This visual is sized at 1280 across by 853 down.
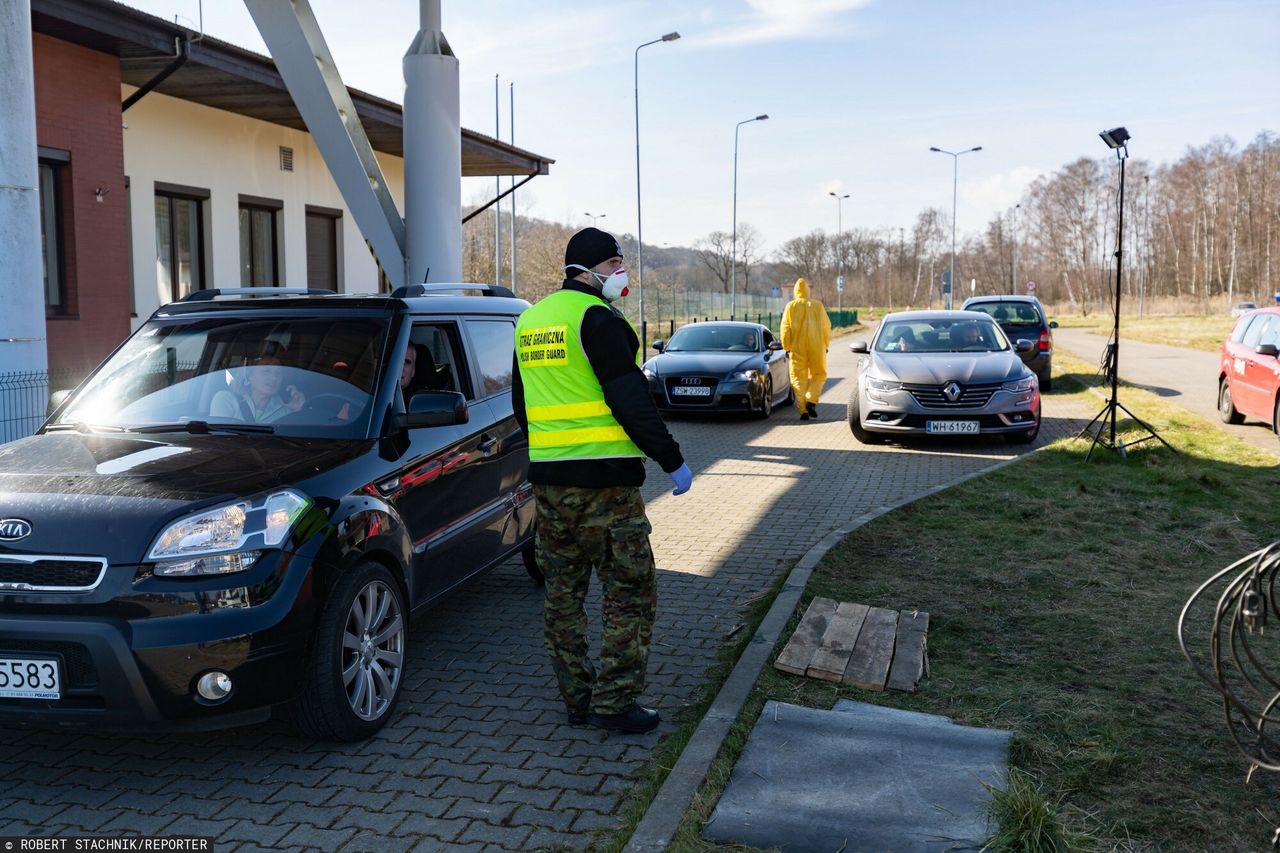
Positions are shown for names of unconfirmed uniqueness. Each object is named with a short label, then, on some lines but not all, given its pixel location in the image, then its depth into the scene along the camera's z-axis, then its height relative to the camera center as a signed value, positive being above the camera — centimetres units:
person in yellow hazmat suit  1611 -20
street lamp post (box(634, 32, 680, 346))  3185 +765
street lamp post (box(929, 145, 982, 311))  6919 +909
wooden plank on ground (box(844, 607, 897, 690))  512 -160
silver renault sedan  1316 -84
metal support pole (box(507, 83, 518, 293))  4256 +455
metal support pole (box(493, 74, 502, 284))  3916 +379
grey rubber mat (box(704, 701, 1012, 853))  370 -167
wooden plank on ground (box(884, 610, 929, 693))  511 -161
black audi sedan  1627 -71
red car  1385 -64
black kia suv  387 -72
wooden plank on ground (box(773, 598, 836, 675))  531 -159
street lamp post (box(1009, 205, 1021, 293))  10932 +617
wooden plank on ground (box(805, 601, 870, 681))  522 -159
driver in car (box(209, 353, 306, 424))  519 -33
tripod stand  1134 -72
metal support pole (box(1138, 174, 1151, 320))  9288 +728
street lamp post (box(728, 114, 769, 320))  4461 +325
